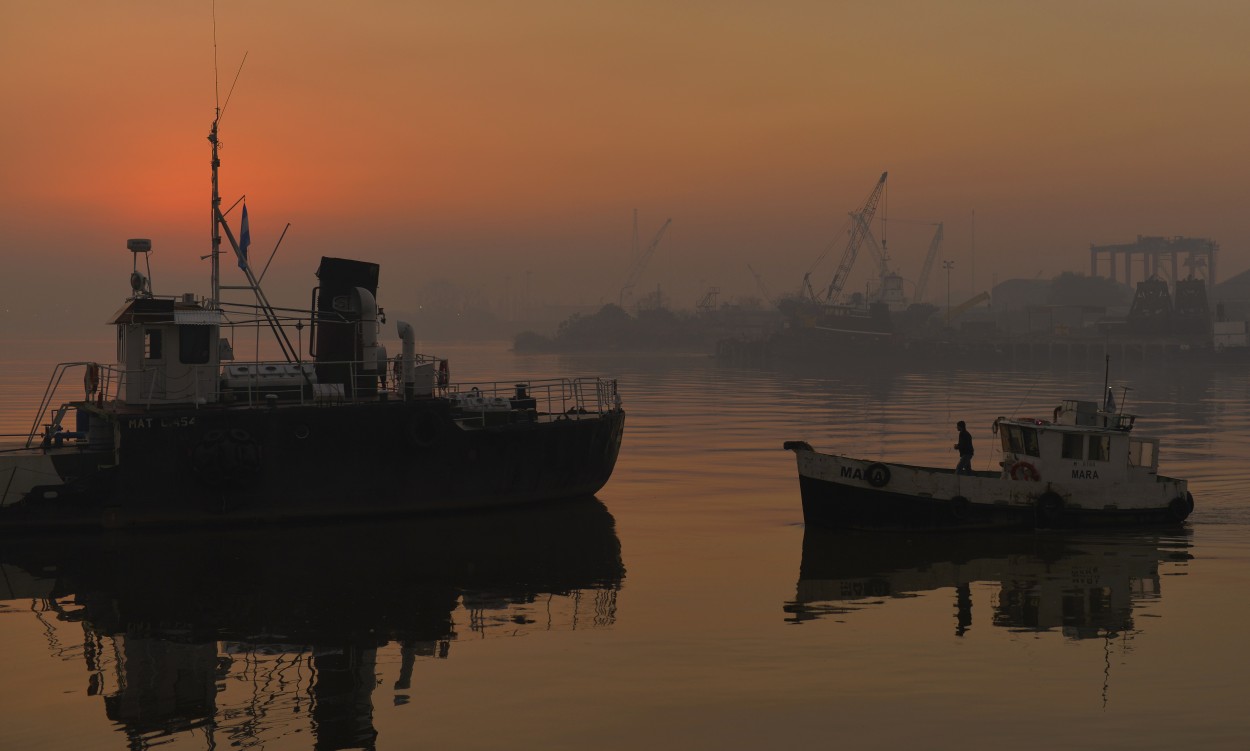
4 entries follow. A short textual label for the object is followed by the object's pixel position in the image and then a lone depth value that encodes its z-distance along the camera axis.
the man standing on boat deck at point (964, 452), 31.81
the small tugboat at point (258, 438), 29.36
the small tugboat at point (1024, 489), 30.83
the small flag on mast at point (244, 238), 36.04
